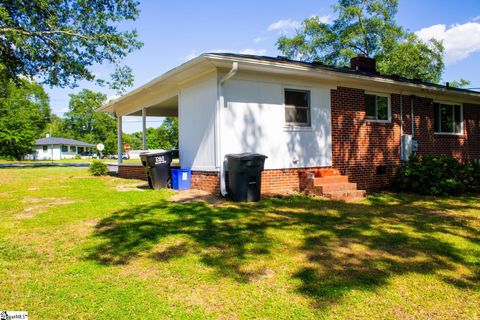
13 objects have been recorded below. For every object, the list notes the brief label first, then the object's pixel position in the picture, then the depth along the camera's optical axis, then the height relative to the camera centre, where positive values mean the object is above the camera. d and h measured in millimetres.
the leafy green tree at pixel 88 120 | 80500 +10359
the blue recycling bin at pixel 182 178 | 9547 -418
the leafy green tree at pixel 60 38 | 17062 +6347
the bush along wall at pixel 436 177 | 9745 -519
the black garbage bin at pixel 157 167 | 9711 -117
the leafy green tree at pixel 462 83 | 41353 +9047
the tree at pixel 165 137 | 61688 +4785
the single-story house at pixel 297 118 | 8648 +1213
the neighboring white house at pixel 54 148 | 64625 +3114
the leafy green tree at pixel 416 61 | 29191 +8323
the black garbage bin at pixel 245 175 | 7784 -300
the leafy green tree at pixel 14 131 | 37156 +3602
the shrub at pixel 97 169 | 15523 -221
